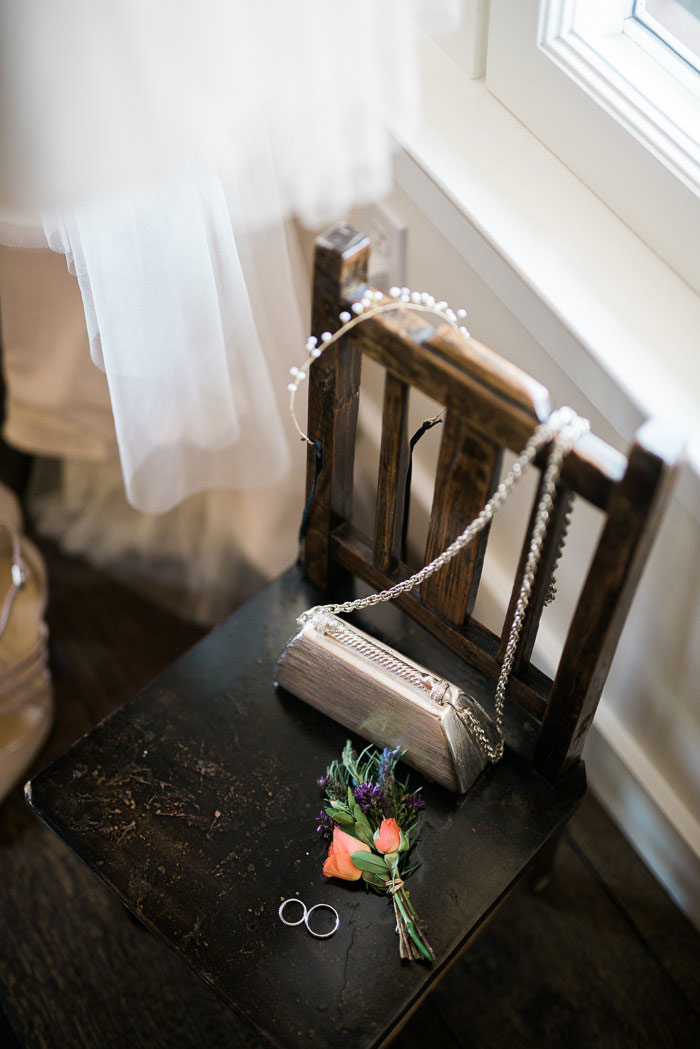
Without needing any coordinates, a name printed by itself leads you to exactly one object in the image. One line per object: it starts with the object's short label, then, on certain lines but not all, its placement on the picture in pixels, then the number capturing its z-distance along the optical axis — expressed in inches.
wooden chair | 25.0
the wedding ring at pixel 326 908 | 28.5
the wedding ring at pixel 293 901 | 28.8
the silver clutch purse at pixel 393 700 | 29.2
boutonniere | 28.3
